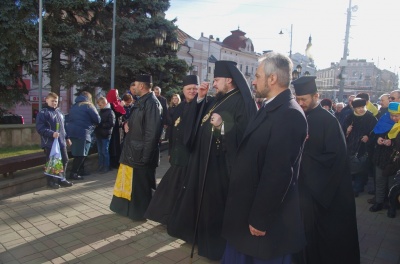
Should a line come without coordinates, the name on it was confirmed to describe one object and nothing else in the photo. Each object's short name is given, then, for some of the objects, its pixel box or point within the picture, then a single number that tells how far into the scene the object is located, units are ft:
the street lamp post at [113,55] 42.22
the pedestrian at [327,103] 22.98
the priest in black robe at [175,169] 13.42
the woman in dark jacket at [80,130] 22.16
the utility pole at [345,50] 60.52
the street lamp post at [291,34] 80.38
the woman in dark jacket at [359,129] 20.74
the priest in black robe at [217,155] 11.14
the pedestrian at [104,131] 24.20
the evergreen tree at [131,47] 46.39
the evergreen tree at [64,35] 42.37
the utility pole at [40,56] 35.50
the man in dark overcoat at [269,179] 7.07
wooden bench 18.21
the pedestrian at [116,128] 25.80
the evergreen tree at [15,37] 41.11
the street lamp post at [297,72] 61.05
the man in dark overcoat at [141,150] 14.74
